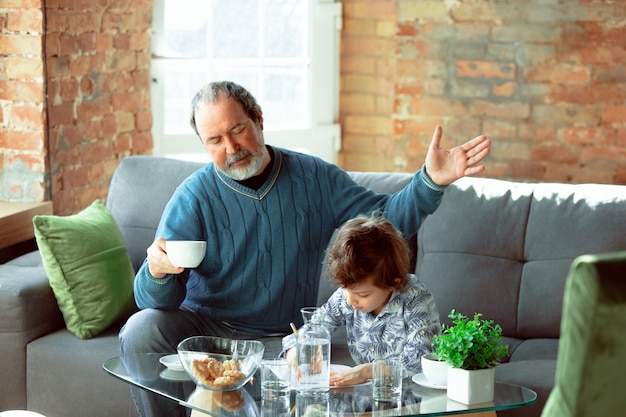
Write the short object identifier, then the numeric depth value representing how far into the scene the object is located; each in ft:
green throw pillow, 10.07
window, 14.39
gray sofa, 9.82
